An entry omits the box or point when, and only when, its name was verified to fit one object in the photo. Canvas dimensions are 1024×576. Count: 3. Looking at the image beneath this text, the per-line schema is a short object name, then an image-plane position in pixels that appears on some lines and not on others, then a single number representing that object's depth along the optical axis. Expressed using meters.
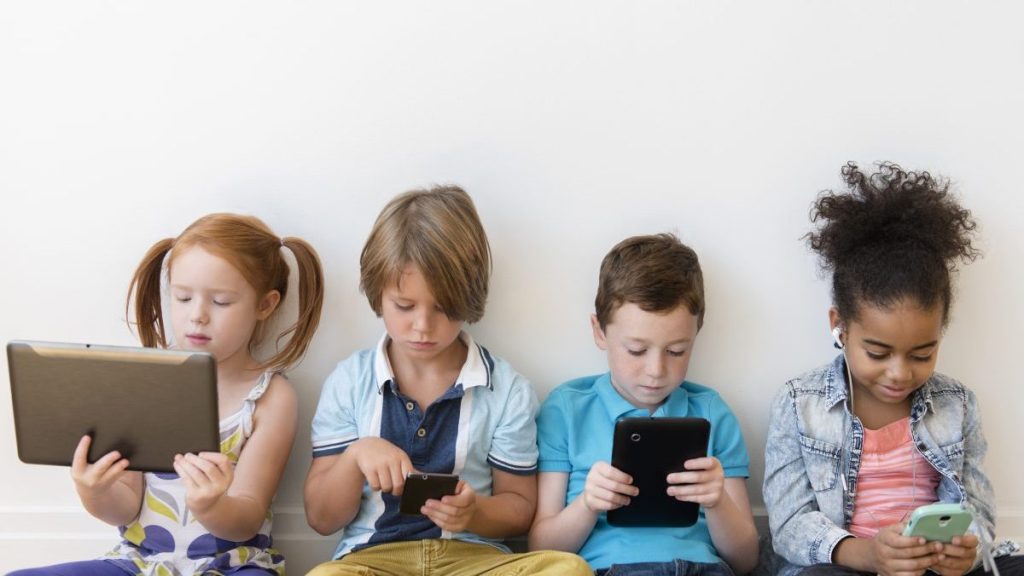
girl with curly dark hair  2.01
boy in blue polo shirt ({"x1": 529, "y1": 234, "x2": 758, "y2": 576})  2.01
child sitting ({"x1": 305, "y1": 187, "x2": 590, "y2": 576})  1.98
